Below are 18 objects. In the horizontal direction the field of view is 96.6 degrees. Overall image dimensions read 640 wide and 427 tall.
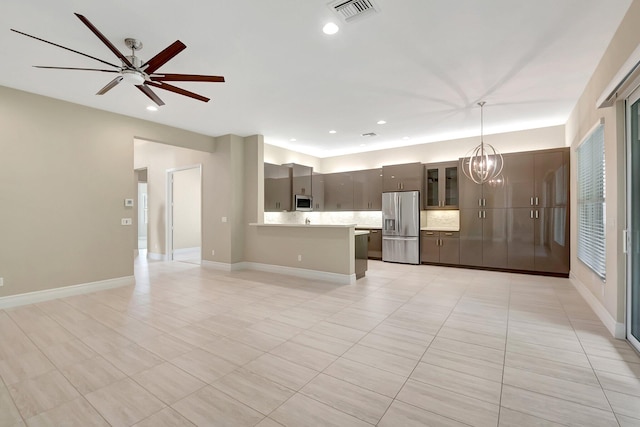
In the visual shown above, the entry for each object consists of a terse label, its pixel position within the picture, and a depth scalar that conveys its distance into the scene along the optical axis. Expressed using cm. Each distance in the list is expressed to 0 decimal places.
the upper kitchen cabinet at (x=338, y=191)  809
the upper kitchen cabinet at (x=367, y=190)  758
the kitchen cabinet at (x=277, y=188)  676
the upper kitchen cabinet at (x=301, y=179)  734
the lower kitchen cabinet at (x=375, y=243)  744
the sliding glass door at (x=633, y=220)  260
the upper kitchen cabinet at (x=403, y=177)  683
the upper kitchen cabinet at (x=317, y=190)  814
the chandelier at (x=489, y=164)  593
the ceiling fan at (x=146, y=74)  251
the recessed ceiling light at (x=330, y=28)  265
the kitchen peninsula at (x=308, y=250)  519
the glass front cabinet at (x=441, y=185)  658
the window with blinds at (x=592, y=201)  340
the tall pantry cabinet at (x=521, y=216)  539
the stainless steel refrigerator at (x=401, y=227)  676
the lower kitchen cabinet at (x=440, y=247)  642
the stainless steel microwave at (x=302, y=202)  732
